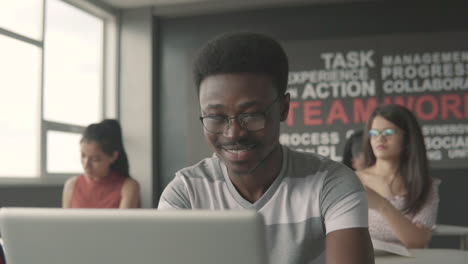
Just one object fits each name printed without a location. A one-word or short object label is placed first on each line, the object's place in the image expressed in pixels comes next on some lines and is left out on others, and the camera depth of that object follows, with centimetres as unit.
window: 444
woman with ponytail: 321
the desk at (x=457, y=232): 277
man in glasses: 102
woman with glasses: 230
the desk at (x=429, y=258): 161
